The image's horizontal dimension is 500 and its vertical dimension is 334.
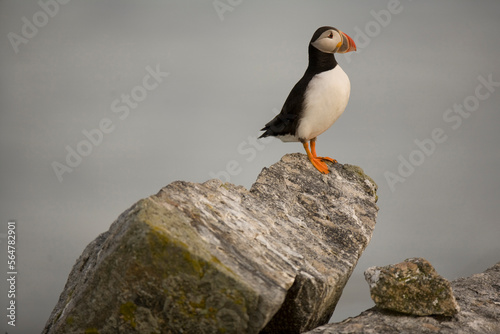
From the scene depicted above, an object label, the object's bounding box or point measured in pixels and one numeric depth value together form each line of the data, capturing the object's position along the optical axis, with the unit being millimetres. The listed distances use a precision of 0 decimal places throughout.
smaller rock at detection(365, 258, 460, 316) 12602
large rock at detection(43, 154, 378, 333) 10453
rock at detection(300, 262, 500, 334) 12187
